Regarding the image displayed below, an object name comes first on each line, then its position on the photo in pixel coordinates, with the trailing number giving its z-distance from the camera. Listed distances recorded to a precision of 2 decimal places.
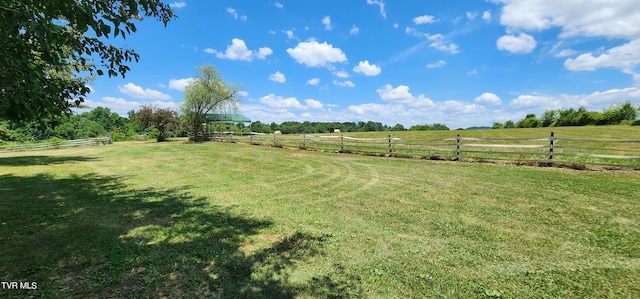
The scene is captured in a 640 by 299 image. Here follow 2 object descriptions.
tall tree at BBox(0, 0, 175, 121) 2.55
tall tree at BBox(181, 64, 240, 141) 29.52
